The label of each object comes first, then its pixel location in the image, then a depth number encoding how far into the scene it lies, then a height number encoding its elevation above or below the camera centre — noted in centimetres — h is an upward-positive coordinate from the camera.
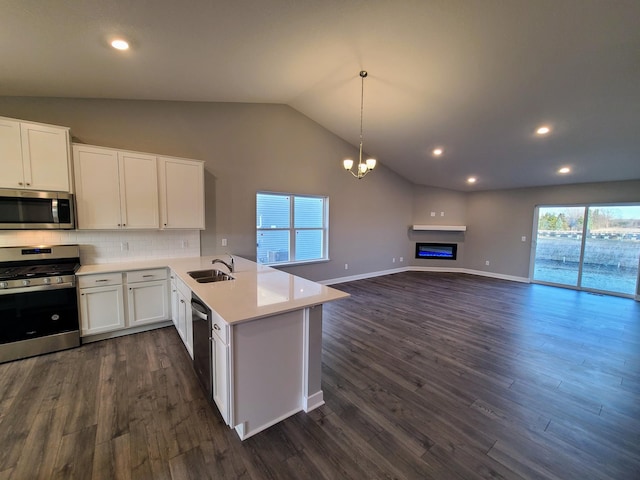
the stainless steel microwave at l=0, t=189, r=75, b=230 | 266 +7
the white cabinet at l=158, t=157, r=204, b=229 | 351 +37
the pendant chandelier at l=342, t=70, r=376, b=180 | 364 +88
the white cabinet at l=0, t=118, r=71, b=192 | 260 +63
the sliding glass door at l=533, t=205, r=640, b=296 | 555 -49
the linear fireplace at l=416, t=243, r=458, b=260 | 811 -84
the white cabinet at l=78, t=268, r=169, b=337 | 296 -98
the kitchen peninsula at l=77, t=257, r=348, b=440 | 174 -92
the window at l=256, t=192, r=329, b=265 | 500 -14
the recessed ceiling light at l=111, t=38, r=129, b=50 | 221 +150
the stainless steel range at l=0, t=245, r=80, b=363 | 261 -90
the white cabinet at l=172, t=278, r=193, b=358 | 261 -101
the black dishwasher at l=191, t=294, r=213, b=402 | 200 -101
